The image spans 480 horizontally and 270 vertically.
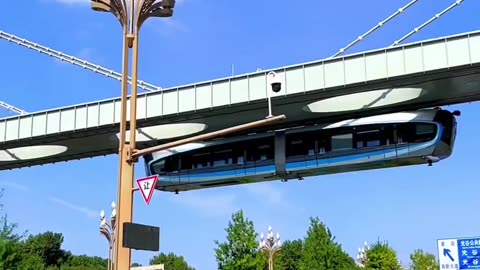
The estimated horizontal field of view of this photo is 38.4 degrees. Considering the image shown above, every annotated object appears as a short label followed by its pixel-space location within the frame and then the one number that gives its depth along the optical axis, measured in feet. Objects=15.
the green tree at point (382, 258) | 196.03
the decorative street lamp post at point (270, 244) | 169.59
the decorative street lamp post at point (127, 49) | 50.96
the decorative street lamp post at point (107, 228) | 132.77
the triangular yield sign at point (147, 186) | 49.34
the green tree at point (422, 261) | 237.66
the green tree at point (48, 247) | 342.23
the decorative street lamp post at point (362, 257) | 218.50
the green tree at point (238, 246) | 164.76
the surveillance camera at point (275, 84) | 49.91
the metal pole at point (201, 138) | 50.26
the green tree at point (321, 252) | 167.63
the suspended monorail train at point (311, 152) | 116.16
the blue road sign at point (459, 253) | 81.50
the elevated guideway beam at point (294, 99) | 113.50
